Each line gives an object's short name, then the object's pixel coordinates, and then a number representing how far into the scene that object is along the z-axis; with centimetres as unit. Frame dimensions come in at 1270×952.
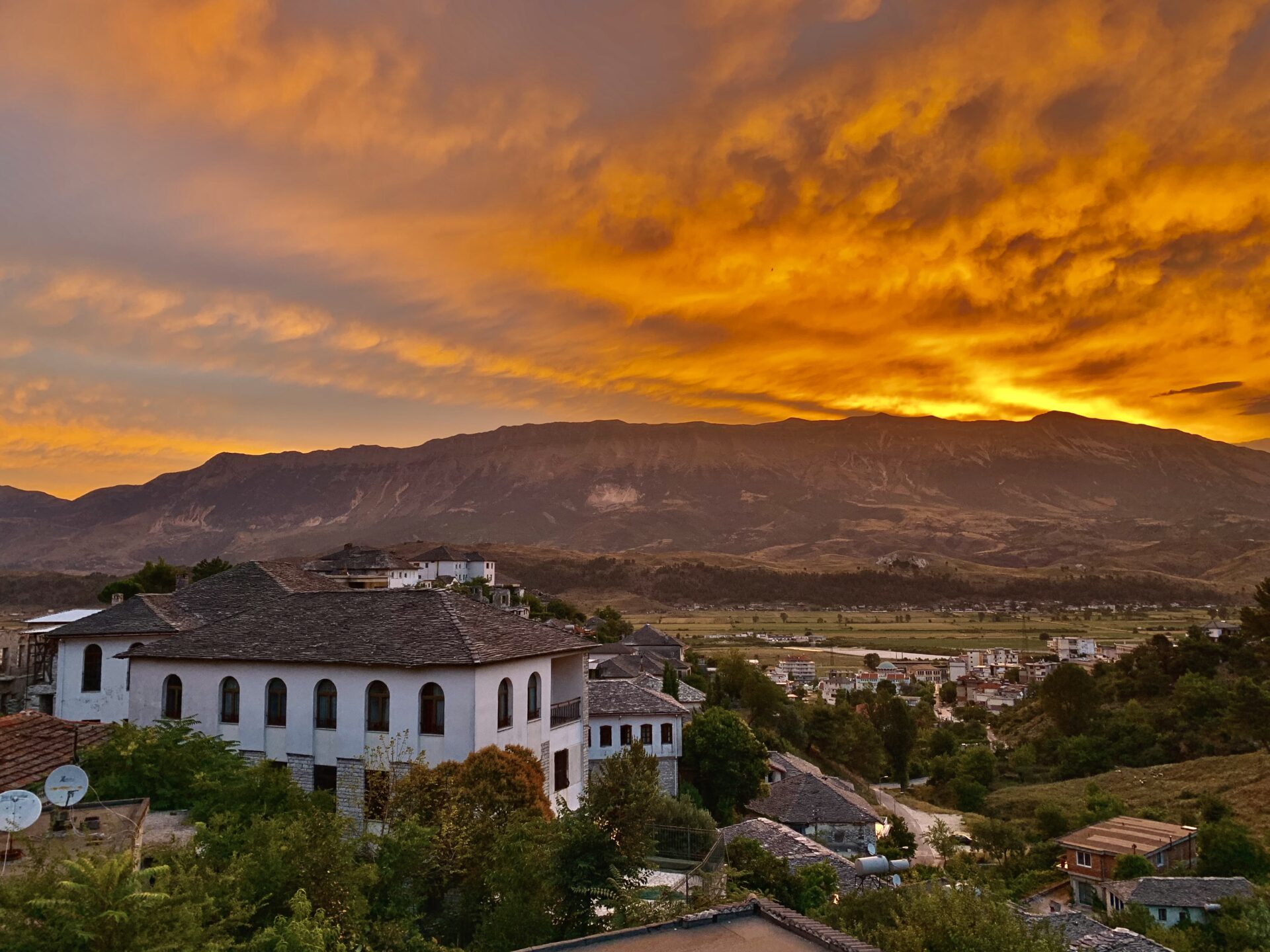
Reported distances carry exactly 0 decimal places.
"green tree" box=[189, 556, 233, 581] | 5350
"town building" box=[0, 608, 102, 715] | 3662
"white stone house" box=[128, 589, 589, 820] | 2427
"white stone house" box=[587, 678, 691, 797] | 4259
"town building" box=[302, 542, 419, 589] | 7838
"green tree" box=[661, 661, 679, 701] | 5394
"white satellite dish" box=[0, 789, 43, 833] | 1351
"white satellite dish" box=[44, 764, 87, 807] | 1600
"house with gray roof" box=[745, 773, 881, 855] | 4459
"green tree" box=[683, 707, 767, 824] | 4469
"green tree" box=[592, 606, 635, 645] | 8112
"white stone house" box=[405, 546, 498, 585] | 10781
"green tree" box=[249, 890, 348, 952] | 1182
